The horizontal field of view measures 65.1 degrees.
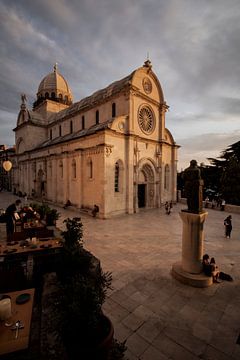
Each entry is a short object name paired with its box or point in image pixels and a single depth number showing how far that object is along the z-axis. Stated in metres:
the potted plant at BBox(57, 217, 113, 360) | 2.29
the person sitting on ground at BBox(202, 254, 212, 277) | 6.63
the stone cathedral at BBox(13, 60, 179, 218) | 17.91
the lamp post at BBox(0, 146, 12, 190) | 46.16
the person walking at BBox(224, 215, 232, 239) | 11.34
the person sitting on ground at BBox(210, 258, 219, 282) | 6.63
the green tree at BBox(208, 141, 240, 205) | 24.39
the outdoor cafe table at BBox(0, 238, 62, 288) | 4.77
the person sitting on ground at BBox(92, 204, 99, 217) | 17.52
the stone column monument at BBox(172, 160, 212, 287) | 6.70
